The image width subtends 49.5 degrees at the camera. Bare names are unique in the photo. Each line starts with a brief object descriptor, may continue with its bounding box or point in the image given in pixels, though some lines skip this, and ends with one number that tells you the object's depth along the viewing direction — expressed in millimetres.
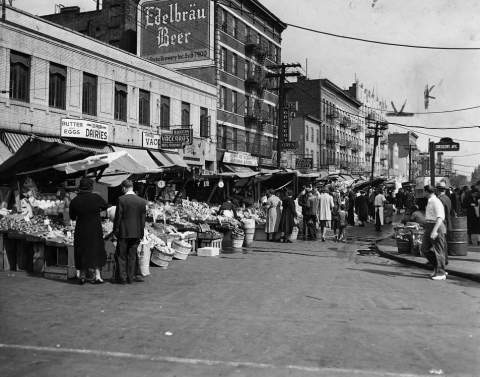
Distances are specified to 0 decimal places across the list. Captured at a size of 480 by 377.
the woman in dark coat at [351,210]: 26797
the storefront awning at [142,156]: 27072
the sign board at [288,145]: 43394
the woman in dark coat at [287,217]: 18094
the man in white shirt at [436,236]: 10203
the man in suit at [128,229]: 9141
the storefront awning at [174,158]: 30281
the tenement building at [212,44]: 39312
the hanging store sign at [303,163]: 55812
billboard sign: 39156
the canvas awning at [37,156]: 13367
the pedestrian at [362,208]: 26234
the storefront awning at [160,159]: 29031
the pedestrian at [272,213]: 17984
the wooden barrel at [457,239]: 13367
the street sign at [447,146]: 16062
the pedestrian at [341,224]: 18609
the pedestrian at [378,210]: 22625
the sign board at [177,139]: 28688
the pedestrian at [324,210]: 19016
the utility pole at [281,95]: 31481
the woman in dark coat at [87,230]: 8867
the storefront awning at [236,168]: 39625
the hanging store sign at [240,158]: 39150
